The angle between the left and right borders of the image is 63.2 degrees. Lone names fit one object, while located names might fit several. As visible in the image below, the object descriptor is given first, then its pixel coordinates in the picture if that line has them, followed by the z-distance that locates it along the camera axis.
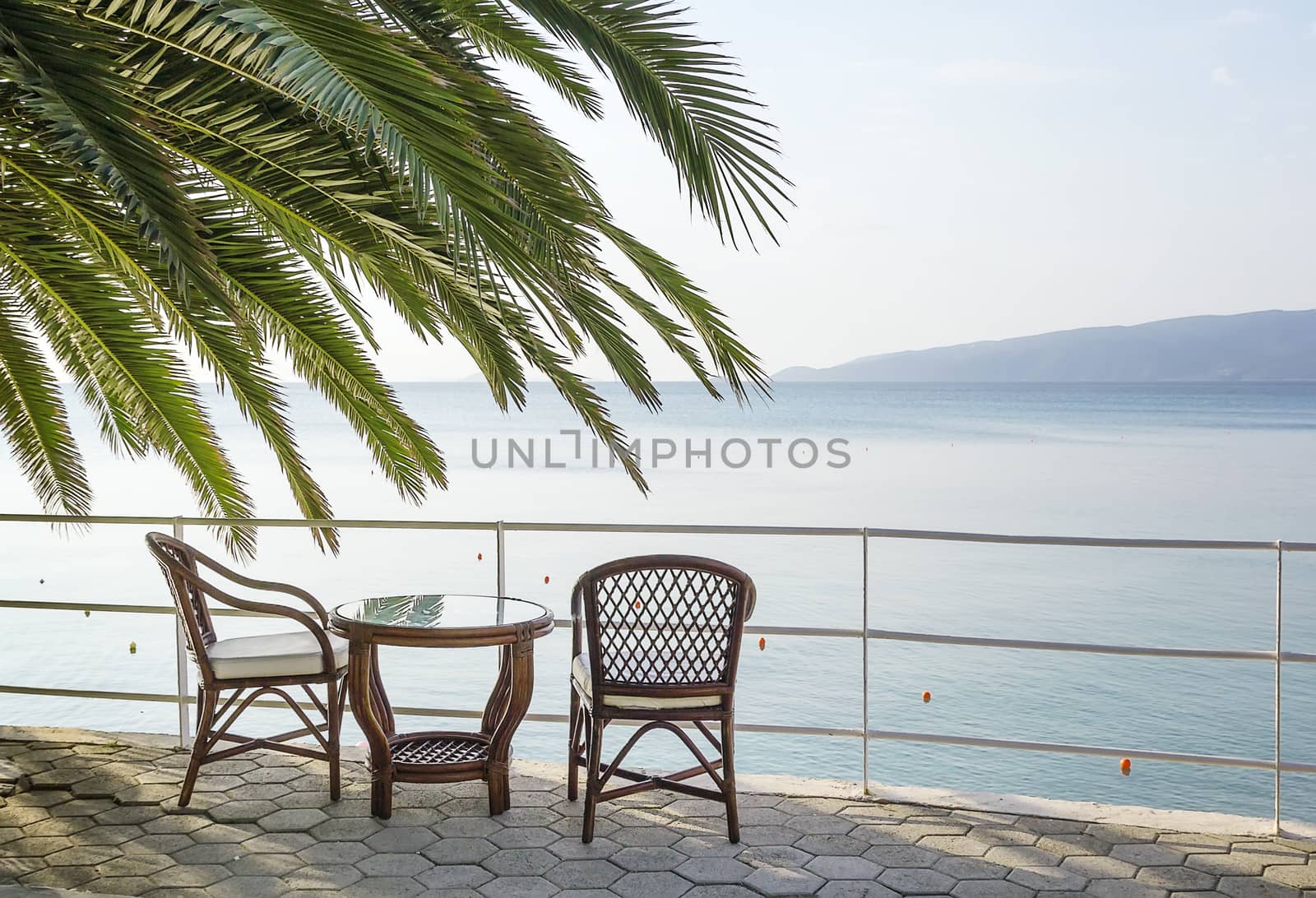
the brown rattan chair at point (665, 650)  3.58
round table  3.77
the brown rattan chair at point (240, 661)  3.87
